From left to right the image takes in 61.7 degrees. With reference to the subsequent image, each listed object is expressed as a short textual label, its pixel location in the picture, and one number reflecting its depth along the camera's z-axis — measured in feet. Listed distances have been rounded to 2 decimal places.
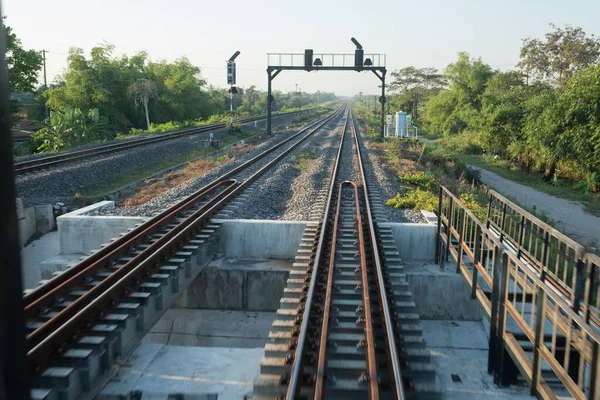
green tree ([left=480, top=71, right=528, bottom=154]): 99.66
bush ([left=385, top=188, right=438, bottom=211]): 36.09
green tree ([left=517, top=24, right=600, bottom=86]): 129.08
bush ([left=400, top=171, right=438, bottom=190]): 46.25
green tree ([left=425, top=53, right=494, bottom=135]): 155.12
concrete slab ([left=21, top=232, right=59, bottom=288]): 33.26
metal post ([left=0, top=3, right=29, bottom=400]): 4.97
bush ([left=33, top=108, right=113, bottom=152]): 92.12
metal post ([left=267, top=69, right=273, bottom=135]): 105.50
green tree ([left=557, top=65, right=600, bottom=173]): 66.49
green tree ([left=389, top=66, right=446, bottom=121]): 245.45
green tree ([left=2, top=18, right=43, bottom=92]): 106.01
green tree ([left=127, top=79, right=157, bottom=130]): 152.18
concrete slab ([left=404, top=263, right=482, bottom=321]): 27.17
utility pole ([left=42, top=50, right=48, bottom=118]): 154.26
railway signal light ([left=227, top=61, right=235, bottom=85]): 98.63
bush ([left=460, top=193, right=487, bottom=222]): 33.17
